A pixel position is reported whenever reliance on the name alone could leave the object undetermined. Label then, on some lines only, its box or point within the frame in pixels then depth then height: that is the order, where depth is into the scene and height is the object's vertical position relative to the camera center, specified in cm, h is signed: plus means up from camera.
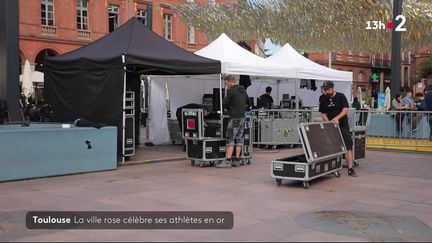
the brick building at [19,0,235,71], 3847 +643
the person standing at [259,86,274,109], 1800 +5
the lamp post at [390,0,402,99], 1812 +141
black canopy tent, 1187 +81
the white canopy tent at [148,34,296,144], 1473 +73
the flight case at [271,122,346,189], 906 -98
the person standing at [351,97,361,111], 2441 -6
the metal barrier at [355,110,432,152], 1549 -80
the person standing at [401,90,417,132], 1571 -10
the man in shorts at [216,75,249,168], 1134 -32
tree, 4519 +301
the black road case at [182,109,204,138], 1215 -49
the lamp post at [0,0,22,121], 1197 +117
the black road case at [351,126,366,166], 1173 -90
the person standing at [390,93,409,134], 1589 -16
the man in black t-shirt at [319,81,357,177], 1041 -17
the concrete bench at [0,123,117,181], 949 -94
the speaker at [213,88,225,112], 1614 +10
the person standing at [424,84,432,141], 1543 +3
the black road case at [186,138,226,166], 1168 -106
